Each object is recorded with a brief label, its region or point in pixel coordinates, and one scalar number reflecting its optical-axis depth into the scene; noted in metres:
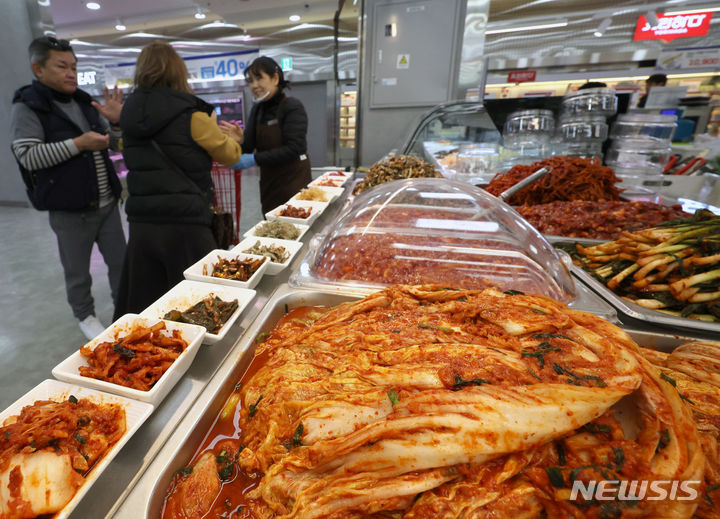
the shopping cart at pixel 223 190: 5.13
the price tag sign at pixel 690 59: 7.85
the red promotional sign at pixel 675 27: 8.00
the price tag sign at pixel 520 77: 4.55
